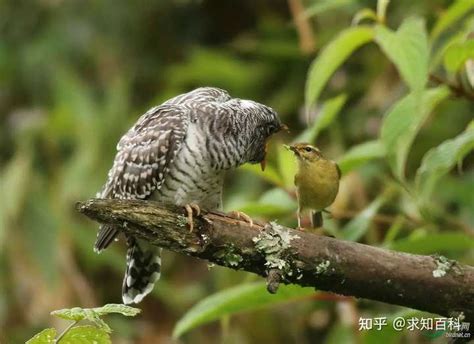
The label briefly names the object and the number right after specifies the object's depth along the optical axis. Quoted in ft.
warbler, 17.90
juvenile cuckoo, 19.35
